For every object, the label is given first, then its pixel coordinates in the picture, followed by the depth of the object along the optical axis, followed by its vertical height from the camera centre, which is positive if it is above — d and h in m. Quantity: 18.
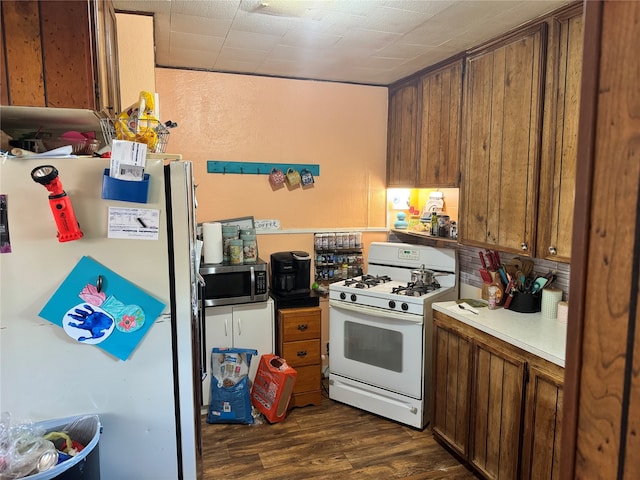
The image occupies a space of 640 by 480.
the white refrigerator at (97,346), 1.39 -0.43
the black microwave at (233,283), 3.18 -0.64
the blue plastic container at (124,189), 1.40 +0.01
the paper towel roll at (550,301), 2.54 -0.61
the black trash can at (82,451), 1.24 -0.75
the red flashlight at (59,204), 1.28 -0.03
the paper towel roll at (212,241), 3.29 -0.35
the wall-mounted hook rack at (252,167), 3.53 +0.20
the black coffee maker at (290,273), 3.43 -0.61
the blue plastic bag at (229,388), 3.15 -1.35
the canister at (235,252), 3.36 -0.44
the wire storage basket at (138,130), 1.65 +0.23
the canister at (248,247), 3.45 -0.41
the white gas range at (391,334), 3.00 -0.97
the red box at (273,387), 3.11 -1.34
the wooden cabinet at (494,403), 2.09 -1.09
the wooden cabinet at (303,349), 3.36 -1.15
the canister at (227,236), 3.42 -0.33
